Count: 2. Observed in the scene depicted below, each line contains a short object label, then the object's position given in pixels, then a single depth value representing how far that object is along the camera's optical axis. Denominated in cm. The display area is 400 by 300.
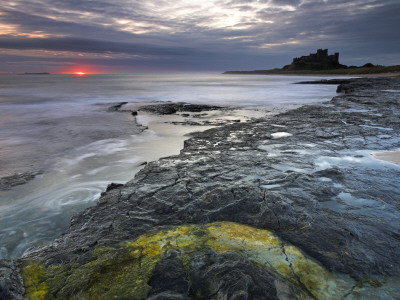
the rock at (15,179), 539
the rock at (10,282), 193
